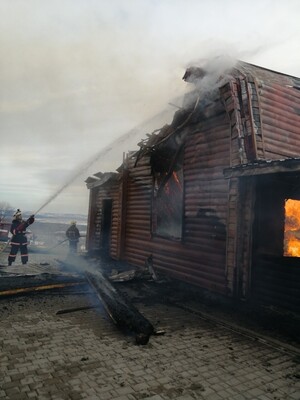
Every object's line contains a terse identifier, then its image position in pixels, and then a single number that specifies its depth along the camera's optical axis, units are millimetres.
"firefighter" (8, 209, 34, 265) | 13148
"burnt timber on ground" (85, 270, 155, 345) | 5575
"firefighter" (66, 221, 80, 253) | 16922
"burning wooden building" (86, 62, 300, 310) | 7734
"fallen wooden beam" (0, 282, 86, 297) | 8125
